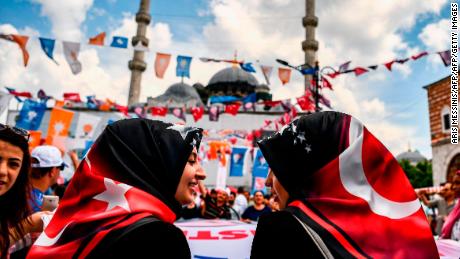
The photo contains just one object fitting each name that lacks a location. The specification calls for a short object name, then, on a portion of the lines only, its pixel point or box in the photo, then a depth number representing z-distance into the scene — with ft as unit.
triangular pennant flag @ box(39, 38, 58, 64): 30.96
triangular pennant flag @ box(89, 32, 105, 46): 31.65
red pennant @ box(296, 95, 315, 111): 42.19
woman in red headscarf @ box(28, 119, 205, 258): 3.90
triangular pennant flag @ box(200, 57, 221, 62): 31.30
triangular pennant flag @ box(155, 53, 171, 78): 36.45
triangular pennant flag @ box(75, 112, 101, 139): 30.14
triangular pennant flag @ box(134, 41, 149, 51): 31.82
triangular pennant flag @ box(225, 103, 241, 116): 52.74
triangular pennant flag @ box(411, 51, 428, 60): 28.94
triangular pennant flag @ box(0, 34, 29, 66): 28.63
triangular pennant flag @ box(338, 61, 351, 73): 31.48
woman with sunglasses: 6.03
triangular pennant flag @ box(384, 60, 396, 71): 29.97
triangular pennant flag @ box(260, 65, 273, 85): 38.52
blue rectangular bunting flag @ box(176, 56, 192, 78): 35.74
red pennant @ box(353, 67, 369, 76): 31.35
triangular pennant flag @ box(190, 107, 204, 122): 55.67
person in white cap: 10.25
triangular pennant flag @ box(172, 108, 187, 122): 57.32
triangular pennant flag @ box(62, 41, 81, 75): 32.09
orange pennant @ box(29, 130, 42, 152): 23.29
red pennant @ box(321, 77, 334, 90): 33.37
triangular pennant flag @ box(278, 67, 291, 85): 40.14
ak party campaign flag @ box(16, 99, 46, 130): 31.65
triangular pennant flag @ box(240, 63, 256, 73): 34.94
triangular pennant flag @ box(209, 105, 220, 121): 56.96
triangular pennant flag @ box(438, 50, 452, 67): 28.14
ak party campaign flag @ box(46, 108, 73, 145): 24.20
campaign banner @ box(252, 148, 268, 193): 39.52
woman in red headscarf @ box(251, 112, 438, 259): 4.05
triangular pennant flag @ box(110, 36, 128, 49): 30.82
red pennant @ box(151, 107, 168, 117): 54.71
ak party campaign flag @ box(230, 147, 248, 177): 46.26
